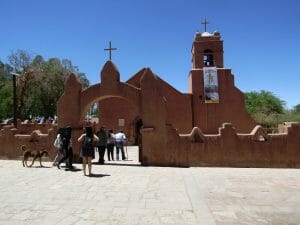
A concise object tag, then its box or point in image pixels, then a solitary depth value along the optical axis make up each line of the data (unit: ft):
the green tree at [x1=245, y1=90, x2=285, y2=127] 130.34
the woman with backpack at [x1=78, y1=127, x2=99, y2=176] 27.53
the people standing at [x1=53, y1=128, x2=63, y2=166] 33.49
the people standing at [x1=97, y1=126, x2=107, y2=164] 37.09
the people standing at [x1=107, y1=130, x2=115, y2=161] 42.09
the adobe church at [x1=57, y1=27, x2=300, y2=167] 34.79
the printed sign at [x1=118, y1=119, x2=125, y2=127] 74.85
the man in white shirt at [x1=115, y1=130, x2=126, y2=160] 42.89
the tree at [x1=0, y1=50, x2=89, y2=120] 98.24
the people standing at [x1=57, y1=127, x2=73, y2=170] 32.01
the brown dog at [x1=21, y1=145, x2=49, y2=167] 34.05
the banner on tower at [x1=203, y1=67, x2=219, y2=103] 74.12
